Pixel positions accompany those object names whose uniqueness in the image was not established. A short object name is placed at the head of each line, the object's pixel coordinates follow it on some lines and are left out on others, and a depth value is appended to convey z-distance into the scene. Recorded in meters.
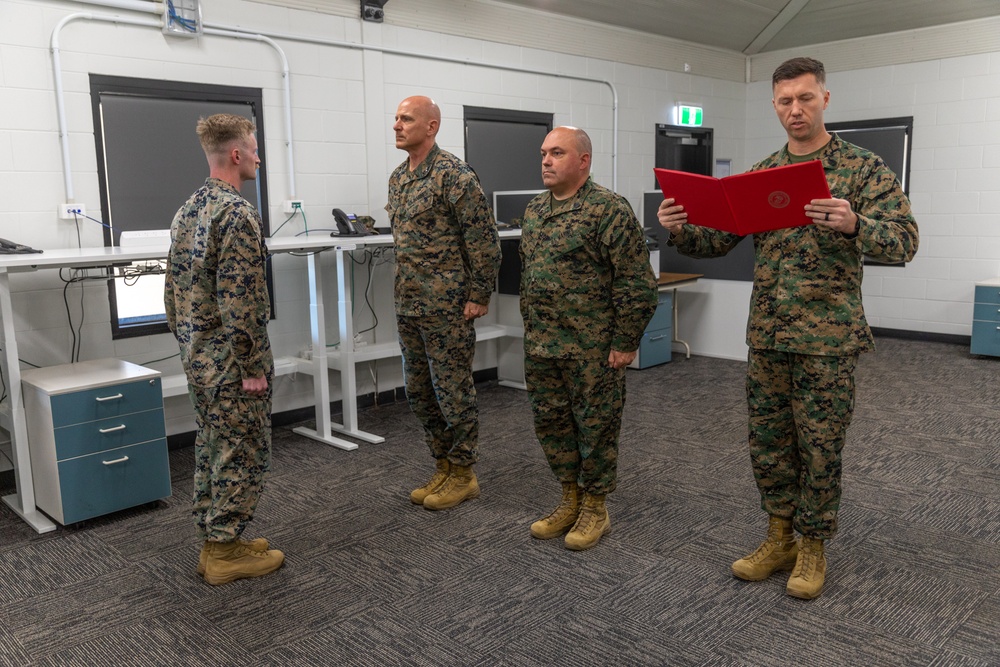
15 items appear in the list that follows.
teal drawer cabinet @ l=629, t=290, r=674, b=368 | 5.68
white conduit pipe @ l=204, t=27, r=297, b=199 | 4.20
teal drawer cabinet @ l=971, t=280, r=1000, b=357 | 5.80
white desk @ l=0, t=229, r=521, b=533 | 3.01
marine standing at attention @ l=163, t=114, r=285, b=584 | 2.31
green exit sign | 6.90
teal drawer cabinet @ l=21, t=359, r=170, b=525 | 2.99
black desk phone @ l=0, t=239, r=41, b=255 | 3.08
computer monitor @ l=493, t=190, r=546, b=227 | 5.12
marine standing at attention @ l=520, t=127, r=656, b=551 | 2.56
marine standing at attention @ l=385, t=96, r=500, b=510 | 2.98
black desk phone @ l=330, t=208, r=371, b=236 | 4.22
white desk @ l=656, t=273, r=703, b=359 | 5.65
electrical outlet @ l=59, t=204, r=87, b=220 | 3.64
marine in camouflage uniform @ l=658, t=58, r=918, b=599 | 2.14
